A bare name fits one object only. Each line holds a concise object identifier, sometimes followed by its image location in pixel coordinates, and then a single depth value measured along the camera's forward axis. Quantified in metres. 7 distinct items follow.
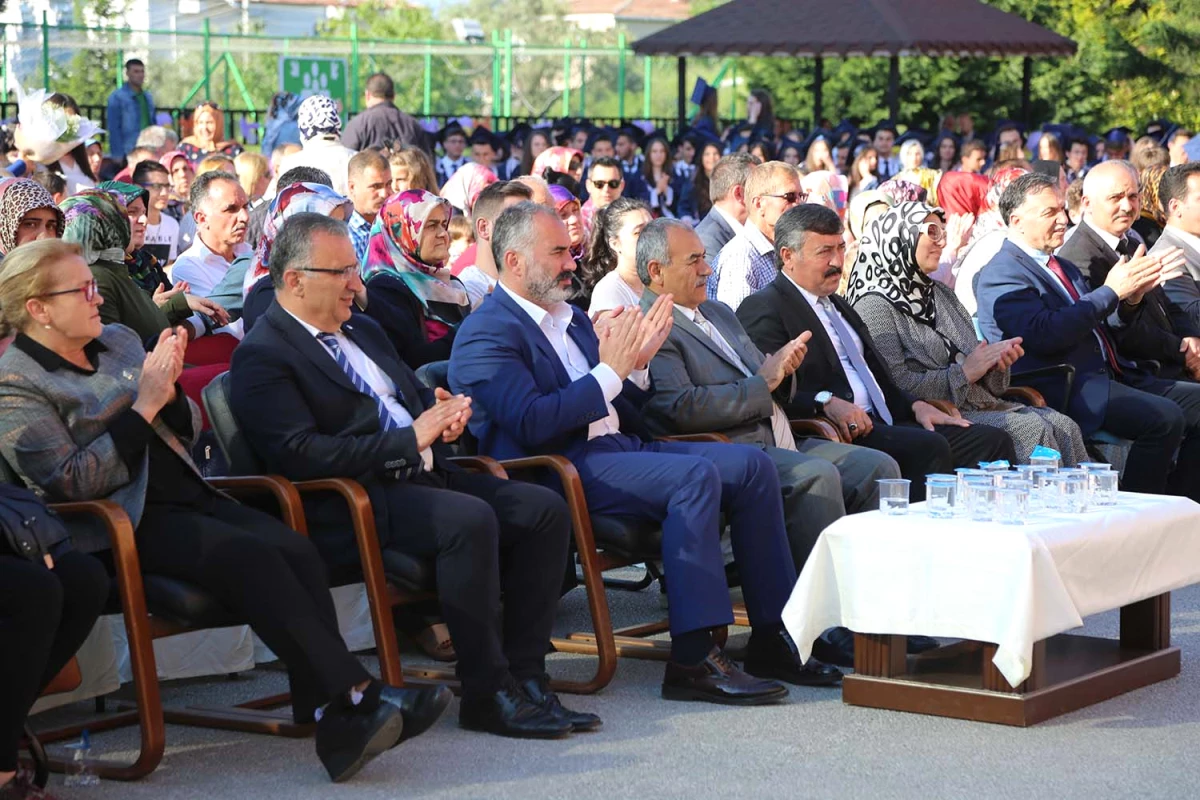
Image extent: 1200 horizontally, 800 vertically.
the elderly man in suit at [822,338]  6.67
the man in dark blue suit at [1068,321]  7.75
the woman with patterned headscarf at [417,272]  6.66
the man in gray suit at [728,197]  8.86
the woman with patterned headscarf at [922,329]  7.23
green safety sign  23.41
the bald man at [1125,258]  8.34
